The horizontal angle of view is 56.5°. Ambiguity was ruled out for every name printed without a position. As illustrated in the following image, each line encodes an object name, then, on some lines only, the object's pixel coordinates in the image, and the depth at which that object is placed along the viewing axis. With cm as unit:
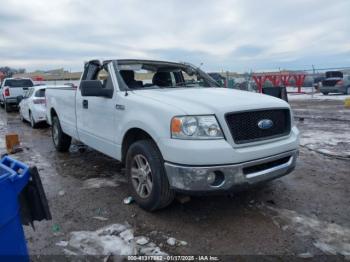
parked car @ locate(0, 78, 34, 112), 1819
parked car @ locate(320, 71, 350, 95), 2294
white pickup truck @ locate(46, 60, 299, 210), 332
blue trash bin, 217
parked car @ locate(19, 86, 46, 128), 1125
